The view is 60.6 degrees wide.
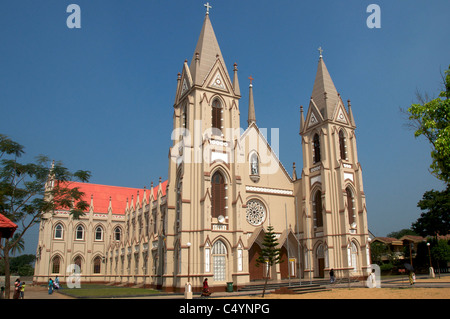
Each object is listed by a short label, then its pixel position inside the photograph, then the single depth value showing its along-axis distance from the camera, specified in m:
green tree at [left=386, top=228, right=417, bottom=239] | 115.38
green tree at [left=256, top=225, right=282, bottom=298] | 32.12
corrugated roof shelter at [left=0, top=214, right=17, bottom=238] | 13.74
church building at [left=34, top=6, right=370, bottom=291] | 31.03
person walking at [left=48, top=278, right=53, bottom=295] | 33.45
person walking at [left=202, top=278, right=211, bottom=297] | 25.08
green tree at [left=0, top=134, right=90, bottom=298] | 24.86
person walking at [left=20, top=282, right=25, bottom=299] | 26.24
